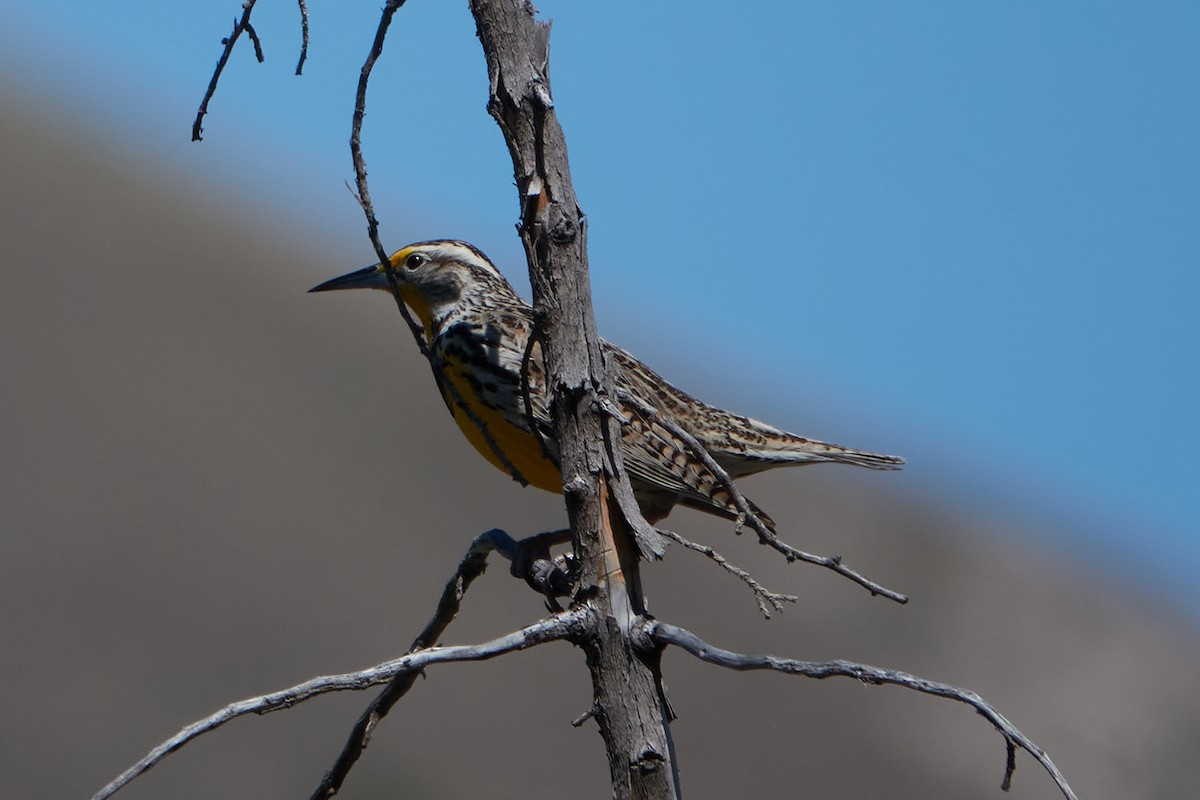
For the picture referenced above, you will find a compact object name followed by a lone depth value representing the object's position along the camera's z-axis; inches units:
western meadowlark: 363.9
